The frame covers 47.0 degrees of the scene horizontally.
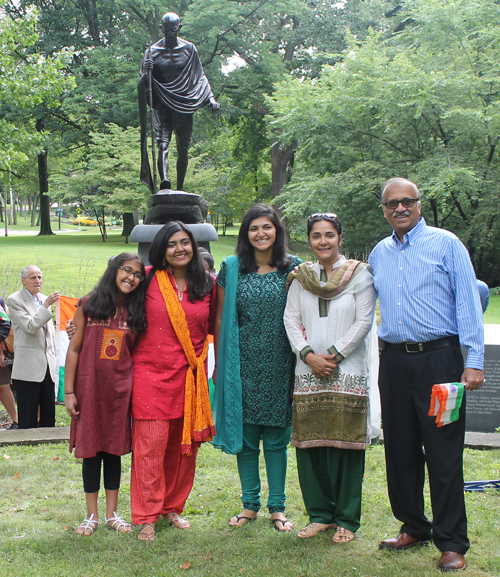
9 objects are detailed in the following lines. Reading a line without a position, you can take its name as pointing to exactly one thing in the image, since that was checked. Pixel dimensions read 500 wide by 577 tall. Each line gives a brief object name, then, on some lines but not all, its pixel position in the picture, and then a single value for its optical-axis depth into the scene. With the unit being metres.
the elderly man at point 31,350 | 5.32
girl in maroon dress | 3.19
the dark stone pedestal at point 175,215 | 7.08
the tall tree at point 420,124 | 14.18
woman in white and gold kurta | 3.02
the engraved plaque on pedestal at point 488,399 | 5.52
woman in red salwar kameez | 3.18
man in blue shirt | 2.76
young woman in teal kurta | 3.24
